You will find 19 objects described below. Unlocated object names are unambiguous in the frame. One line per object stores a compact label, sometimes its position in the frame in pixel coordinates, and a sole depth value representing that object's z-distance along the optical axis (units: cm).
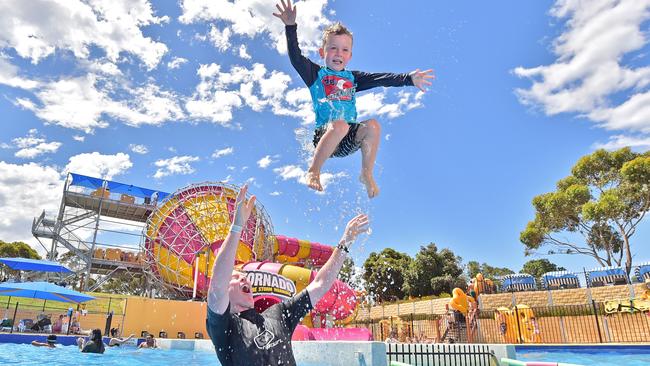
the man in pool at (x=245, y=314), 252
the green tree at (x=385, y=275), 3750
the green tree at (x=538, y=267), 4522
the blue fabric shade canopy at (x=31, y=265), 1827
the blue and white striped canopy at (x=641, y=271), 2180
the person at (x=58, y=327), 1662
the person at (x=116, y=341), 1556
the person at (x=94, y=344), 1221
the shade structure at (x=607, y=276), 2142
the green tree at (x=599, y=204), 2597
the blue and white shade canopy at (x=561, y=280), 2291
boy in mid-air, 383
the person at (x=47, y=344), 1288
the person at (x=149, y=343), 1511
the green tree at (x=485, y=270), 5445
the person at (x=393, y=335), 1667
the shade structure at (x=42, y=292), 1505
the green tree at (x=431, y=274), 3369
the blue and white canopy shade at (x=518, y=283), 2455
